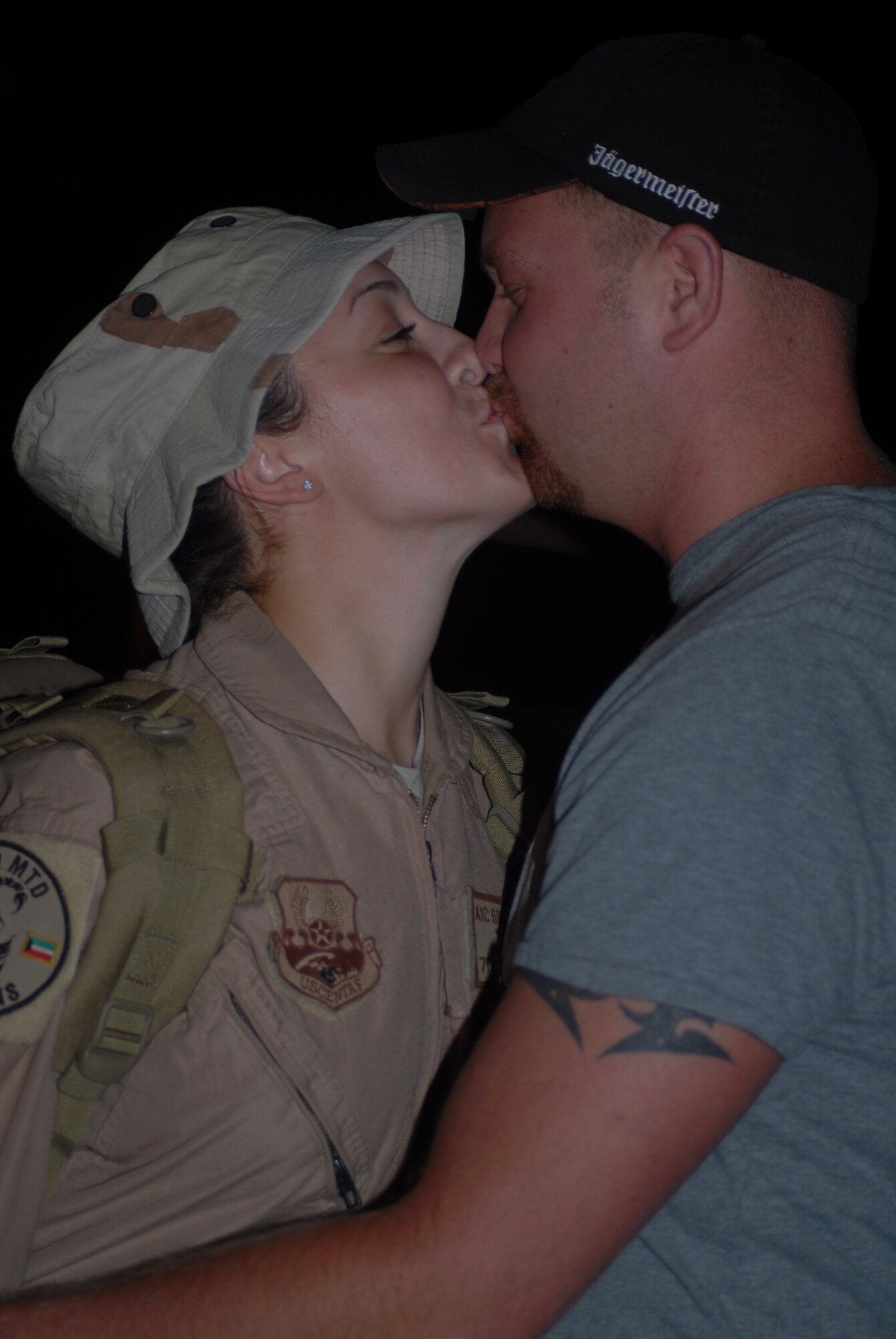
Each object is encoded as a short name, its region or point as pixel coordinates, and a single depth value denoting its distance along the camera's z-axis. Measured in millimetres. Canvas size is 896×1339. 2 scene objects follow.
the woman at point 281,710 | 1448
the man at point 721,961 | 922
